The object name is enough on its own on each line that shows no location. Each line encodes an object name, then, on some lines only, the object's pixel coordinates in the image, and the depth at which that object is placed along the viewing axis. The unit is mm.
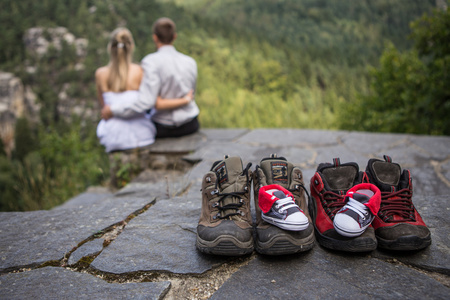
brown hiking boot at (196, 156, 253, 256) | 1258
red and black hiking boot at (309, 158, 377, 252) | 1256
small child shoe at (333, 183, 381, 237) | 1207
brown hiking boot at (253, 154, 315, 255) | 1242
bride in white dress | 3352
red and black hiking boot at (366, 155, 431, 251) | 1265
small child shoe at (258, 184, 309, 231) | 1224
